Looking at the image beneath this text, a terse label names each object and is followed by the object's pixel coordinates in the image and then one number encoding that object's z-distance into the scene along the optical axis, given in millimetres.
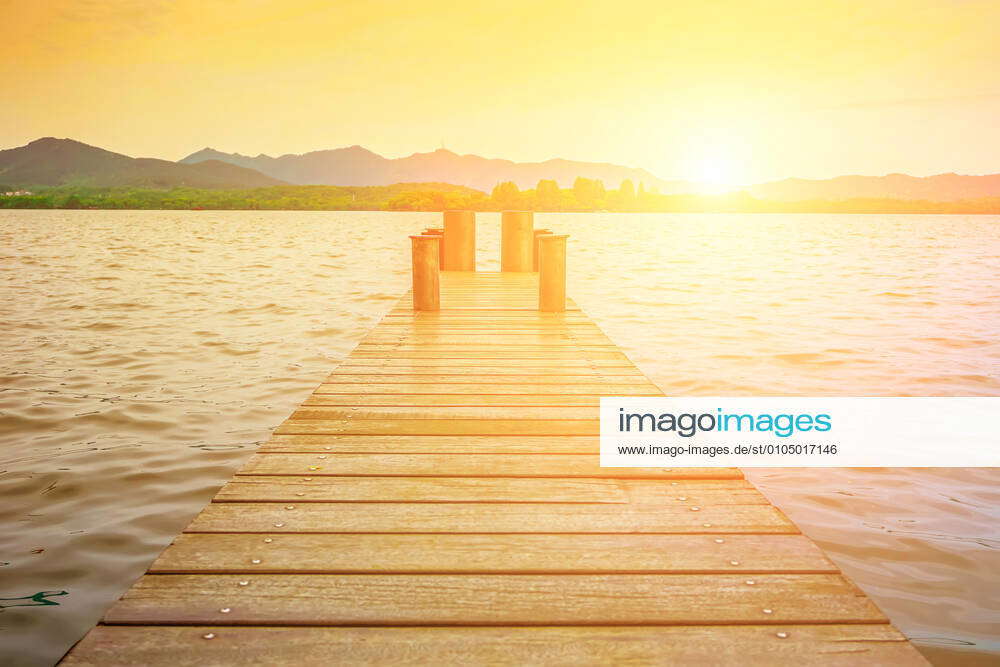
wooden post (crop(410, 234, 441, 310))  8391
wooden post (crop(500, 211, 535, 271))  13594
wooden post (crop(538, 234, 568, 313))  8242
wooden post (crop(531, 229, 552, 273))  13886
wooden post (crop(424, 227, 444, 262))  12313
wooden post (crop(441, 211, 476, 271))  13789
